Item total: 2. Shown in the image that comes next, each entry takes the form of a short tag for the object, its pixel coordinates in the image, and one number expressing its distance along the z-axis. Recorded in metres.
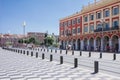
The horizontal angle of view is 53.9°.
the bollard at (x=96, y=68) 7.11
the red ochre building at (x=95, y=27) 24.88
